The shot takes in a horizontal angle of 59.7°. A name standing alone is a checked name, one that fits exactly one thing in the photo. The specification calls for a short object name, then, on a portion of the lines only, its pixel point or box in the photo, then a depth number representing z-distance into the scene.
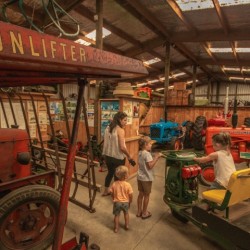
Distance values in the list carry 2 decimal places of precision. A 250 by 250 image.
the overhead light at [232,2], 5.67
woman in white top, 3.54
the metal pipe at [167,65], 9.09
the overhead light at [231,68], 14.34
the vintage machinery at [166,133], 7.64
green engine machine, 2.76
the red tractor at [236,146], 4.30
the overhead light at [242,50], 9.31
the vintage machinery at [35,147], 0.79
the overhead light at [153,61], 12.26
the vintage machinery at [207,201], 2.05
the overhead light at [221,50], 9.90
